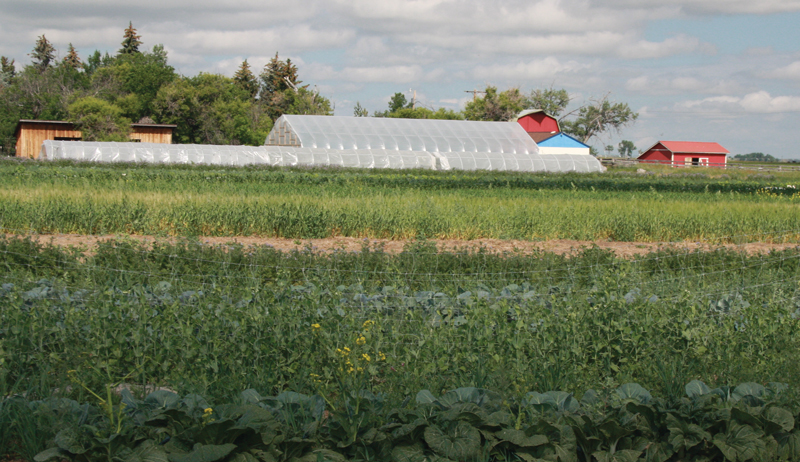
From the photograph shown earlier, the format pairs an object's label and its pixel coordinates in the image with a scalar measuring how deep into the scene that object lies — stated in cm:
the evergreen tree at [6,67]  8816
